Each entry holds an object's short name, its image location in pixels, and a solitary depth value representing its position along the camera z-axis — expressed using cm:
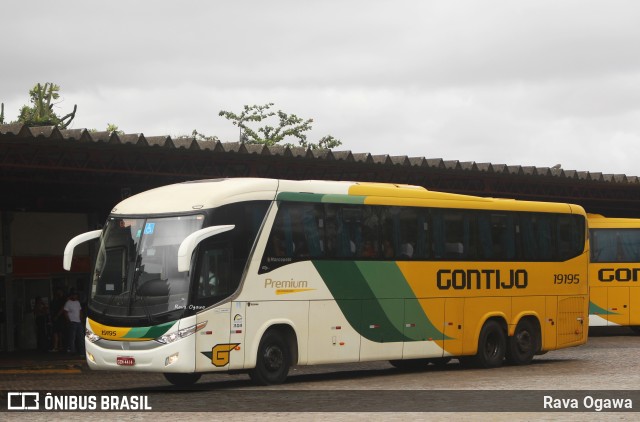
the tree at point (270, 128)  8588
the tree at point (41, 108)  6406
